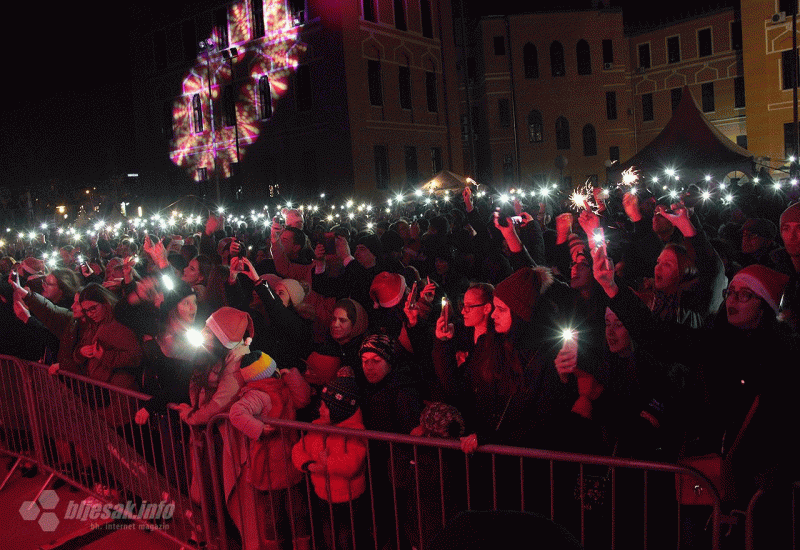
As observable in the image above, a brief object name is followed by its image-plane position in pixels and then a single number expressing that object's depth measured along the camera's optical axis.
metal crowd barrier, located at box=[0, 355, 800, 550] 3.41
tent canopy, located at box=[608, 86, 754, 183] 18.17
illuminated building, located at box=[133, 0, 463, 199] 33.09
